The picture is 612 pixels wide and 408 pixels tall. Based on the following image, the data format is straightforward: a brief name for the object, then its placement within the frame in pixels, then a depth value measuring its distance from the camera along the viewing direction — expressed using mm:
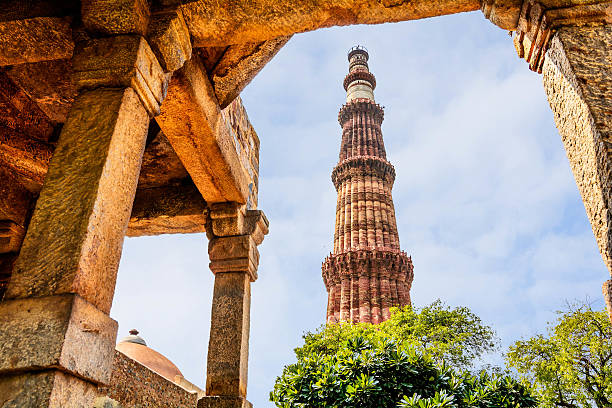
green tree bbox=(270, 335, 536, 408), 4562
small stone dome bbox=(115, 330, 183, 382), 11266
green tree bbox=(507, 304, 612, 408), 9711
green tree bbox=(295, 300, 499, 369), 13827
